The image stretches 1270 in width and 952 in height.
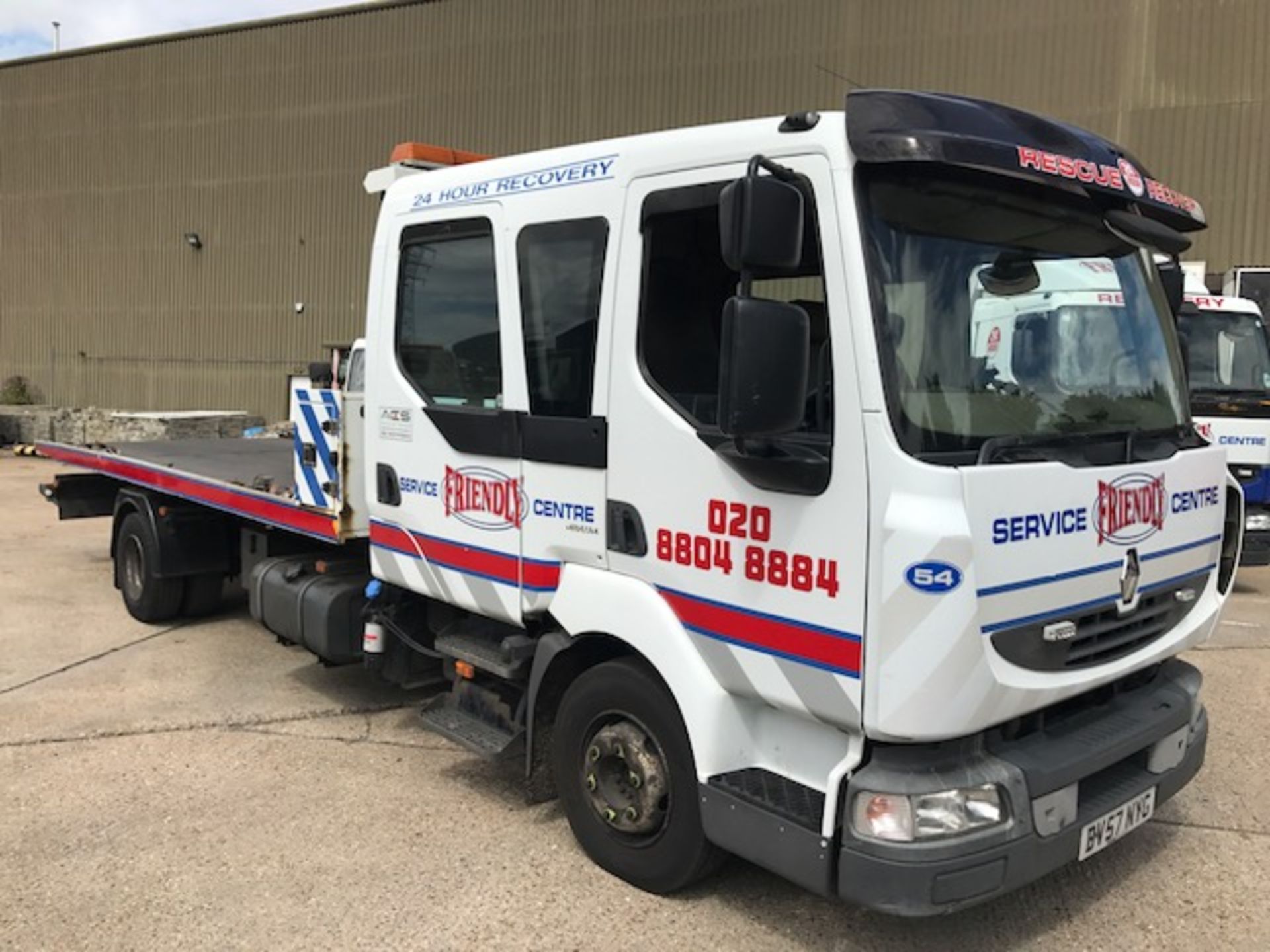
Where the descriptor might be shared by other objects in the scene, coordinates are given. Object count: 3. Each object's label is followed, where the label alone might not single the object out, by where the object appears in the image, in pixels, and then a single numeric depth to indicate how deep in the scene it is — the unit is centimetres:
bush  2492
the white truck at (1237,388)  878
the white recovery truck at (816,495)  267
